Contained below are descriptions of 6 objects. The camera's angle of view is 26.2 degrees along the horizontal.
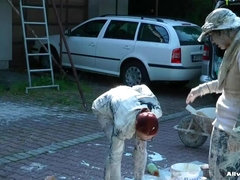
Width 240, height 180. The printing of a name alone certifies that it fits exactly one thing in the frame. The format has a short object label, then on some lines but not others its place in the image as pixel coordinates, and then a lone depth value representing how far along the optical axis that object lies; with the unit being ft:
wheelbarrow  21.40
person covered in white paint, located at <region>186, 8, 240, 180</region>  13.03
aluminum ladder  34.01
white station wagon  34.50
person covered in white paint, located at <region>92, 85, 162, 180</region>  12.83
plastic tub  16.22
